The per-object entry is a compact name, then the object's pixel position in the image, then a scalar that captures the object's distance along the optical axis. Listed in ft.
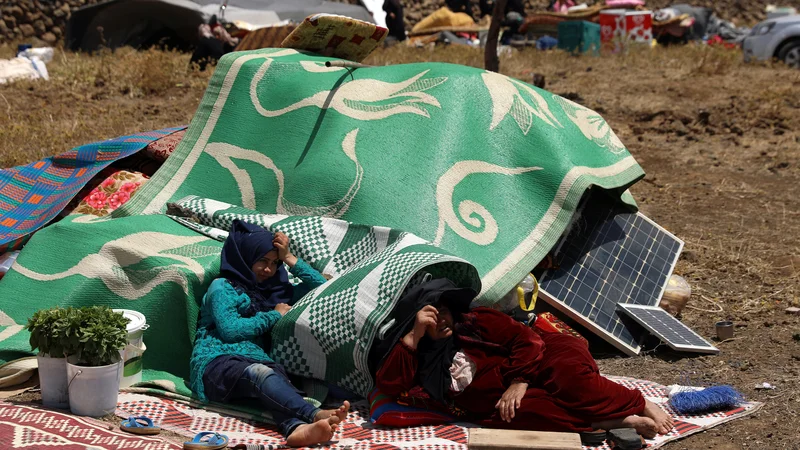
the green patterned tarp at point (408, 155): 16.88
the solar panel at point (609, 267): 16.76
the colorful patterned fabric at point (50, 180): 18.69
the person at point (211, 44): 35.04
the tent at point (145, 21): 43.34
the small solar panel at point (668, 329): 16.17
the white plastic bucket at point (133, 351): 13.92
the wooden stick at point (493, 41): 33.17
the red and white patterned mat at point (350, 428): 12.66
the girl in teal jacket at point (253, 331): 12.76
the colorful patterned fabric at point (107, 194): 18.89
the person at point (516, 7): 53.83
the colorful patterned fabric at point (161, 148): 19.69
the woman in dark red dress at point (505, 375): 12.84
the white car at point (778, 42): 42.83
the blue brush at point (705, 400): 13.64
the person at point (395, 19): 48.93
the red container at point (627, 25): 48.78
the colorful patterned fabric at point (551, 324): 16.20
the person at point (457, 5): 59.93
